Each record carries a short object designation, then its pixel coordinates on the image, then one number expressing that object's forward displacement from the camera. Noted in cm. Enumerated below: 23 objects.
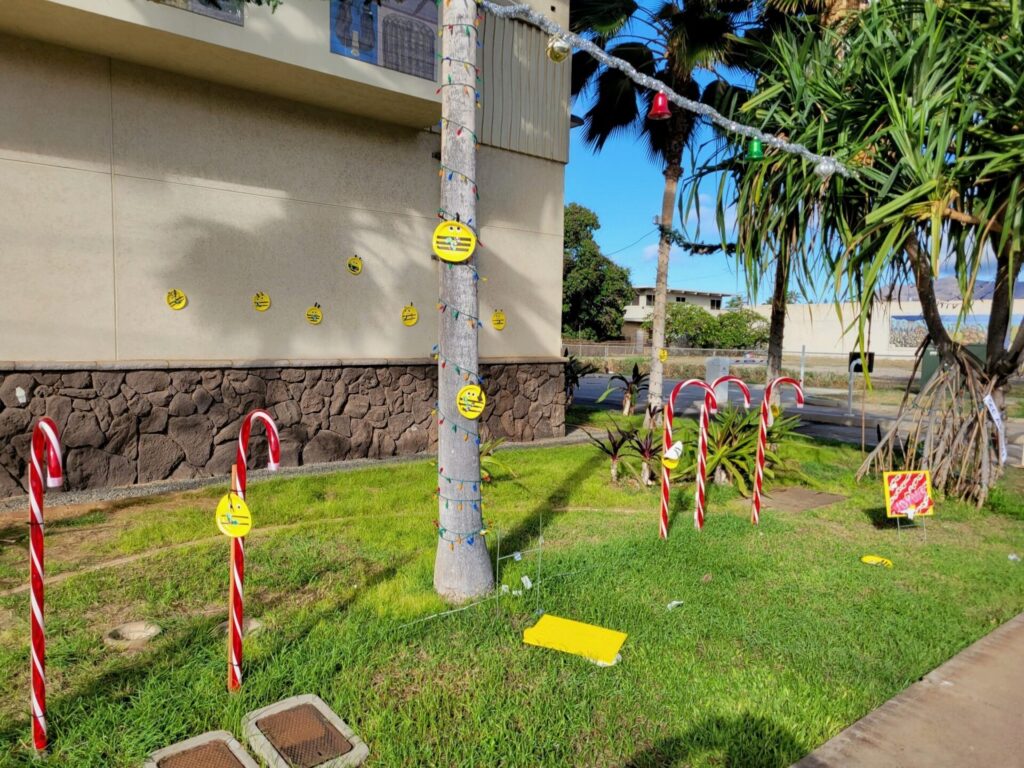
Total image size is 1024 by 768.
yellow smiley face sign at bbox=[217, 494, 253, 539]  328
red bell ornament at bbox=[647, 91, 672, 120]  587
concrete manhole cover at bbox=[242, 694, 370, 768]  291
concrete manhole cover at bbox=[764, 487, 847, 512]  768
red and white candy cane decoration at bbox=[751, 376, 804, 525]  664
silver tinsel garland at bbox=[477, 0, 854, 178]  520
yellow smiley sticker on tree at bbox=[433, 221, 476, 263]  425
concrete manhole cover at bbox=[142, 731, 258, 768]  287
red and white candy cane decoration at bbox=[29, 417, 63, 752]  284
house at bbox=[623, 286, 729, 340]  6112
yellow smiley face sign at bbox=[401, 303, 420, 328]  1008
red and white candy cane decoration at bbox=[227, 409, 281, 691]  335
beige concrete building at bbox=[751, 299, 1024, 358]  3909
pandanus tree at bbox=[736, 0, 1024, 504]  605
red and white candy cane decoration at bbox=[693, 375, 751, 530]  627
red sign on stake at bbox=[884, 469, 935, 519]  627
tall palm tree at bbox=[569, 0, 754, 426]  1088
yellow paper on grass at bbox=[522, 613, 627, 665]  386
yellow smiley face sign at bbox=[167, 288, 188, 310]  802
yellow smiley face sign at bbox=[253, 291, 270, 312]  872
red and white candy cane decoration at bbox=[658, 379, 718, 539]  594
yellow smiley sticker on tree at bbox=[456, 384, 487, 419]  442
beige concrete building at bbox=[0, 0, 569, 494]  712
